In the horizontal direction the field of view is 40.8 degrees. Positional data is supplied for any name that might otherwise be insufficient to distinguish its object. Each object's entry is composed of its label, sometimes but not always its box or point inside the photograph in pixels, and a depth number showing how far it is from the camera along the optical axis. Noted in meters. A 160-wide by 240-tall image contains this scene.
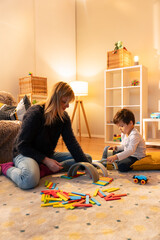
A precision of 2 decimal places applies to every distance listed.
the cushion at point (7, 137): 1.87
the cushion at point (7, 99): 2.45
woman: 1.48
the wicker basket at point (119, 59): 3.60
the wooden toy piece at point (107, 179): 1.48
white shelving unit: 3.49
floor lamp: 4.11
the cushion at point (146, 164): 1.77
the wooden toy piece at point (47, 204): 1.09
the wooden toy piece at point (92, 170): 1.45
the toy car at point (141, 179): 1.42
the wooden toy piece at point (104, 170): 1.57
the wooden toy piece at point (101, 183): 1.41
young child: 1.72
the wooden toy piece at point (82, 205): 1.08
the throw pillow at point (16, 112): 2.08
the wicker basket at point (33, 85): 3.23
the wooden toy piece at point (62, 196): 1.16
